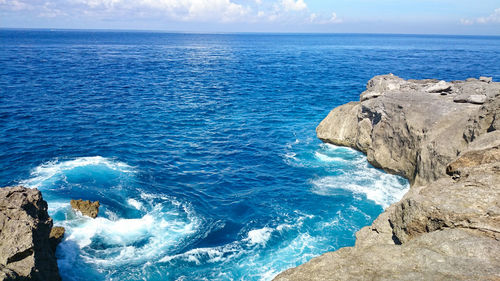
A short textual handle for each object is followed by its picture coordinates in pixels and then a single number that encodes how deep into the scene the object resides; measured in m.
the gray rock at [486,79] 34.13
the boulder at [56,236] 21.00
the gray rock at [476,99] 25.36
